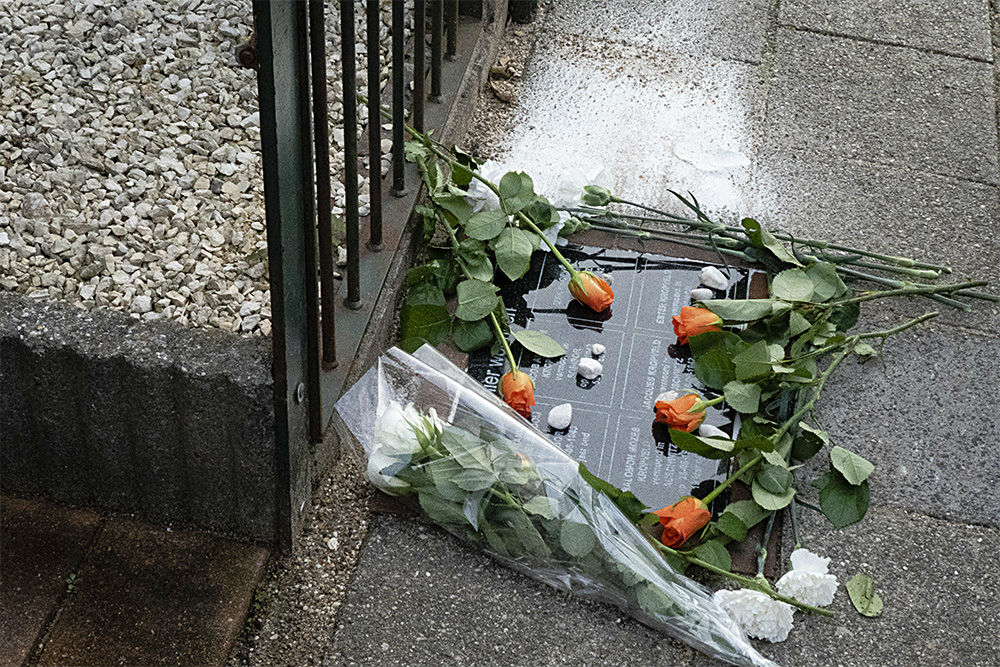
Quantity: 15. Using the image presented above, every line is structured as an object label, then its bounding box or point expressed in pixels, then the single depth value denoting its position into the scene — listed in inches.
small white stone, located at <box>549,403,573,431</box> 88.7
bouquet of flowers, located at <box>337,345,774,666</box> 76.7
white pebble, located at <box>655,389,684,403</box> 89.9
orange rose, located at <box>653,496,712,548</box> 79.0
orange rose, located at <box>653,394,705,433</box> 86.1
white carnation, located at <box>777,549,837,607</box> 78.3
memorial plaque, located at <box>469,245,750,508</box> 86.8
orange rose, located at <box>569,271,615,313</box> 95.7
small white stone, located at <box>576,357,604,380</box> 92.6
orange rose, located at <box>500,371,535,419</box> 86.3
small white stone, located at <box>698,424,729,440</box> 88.2
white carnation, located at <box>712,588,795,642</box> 76.4
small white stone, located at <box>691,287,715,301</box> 99.8
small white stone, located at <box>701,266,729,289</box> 101.8
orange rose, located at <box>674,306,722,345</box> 92.8
